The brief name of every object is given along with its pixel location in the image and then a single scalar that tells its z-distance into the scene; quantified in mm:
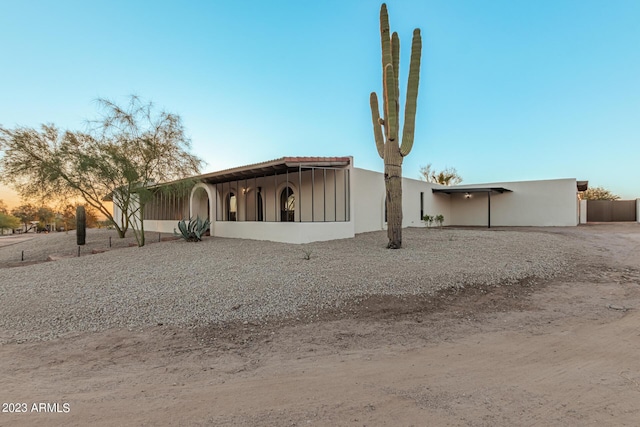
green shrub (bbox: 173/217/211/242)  13184
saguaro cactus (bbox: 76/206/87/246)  14930
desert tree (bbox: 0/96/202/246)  11570
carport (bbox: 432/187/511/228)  20834
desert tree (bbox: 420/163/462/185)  34906
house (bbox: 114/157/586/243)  12547
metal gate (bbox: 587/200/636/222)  25891
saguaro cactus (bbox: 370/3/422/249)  9383
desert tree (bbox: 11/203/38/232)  40716
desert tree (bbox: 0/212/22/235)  36044
